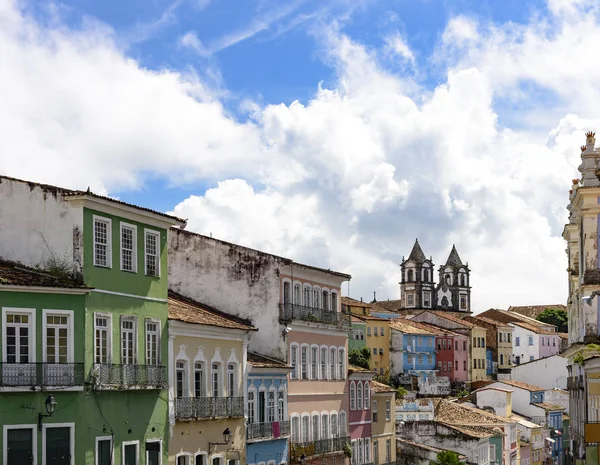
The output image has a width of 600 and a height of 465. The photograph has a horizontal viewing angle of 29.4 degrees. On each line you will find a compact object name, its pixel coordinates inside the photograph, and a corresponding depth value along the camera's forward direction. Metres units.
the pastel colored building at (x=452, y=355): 135.88
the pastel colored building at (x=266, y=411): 44.78
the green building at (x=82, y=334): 30.66
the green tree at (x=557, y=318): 188.50
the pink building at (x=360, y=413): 58.31
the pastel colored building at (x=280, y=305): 48.91
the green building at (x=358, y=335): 121.66
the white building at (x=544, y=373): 122.69
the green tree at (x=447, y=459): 65.12
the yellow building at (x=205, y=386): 38.28
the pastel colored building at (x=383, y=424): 61.88
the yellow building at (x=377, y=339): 125.62
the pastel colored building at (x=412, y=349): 129.12
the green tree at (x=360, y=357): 114.62
